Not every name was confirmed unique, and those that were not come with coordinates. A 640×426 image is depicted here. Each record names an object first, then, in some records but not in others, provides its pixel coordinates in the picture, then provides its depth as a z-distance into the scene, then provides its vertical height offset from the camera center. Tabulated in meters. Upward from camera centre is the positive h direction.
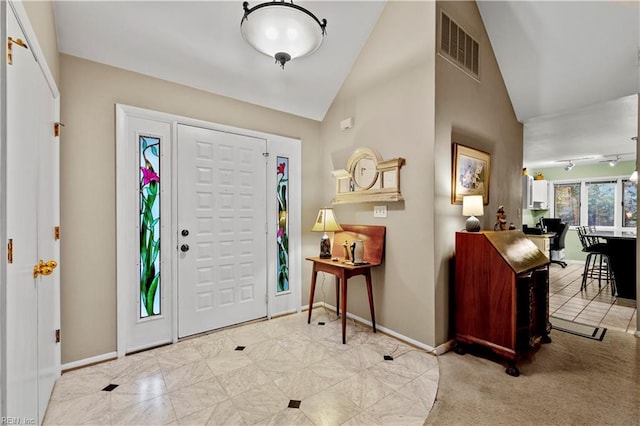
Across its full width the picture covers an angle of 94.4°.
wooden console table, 2.92 -0.53
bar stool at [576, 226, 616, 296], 4.83 -0.88
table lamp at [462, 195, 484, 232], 2.73 +0.03
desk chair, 6.83 -0.63
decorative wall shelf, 2.94 +0.36
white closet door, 1.29 -0.14
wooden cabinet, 2.39 -0.70
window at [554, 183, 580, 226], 7.84 +0.24
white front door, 2.96 -0.19
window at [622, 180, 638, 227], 7.02 +0.19
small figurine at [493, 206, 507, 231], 2.97 -0.10
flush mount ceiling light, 1.91 +1.24
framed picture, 2.86 +0.40
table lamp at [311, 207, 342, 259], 3.37 -0.17
